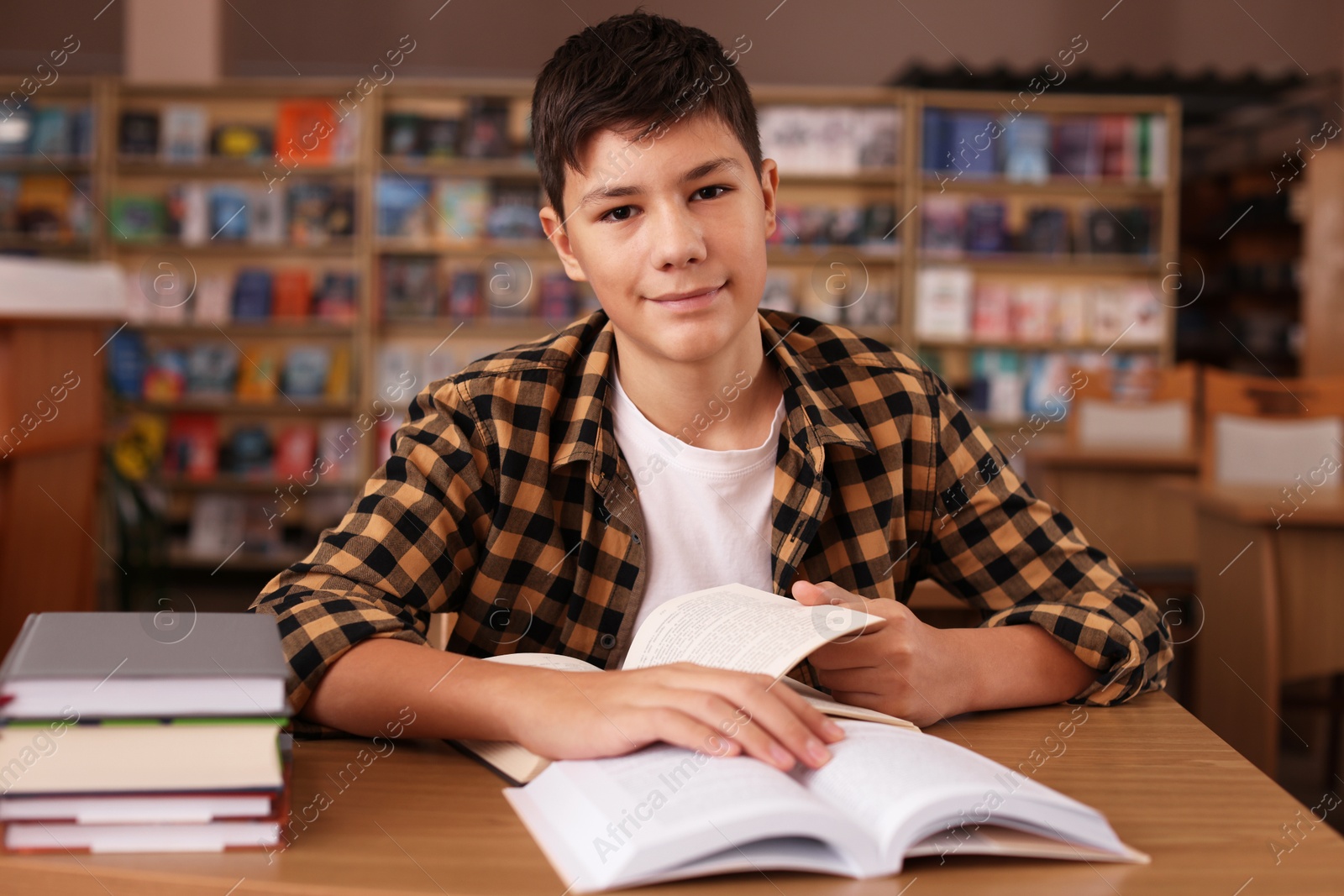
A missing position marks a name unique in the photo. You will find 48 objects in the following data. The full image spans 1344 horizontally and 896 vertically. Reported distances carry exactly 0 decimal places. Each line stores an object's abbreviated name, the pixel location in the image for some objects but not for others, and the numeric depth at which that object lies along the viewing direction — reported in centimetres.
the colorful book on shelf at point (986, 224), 554
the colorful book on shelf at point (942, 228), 552
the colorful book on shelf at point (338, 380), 561
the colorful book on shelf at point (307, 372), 560
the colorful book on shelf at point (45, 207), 556
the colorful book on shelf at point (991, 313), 557
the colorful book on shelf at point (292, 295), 557
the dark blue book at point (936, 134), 541
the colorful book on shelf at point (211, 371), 560
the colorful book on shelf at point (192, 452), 562
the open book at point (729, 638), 83
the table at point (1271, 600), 236
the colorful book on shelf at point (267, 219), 552
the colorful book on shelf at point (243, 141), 552
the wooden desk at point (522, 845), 67
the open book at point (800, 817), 66
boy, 111
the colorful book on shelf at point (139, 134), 549
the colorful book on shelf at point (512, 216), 549
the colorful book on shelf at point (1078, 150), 550
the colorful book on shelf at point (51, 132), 552
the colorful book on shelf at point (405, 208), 546
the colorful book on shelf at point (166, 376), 558
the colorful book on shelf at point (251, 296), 555
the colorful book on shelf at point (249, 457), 564
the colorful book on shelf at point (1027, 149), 547
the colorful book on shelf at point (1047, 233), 554
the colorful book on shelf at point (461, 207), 547
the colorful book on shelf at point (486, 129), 545
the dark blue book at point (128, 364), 539
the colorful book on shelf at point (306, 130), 547
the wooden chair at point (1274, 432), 324
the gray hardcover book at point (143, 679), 70
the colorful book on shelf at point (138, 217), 548
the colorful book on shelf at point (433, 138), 546
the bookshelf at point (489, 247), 545
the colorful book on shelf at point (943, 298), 549
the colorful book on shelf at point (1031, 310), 558
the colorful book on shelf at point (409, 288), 552
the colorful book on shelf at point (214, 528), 559
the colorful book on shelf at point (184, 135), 549
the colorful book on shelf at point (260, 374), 563
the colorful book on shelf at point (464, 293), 554
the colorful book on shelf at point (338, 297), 555
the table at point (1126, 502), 346
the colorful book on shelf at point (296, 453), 563
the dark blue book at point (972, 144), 542
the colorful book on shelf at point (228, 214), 550
